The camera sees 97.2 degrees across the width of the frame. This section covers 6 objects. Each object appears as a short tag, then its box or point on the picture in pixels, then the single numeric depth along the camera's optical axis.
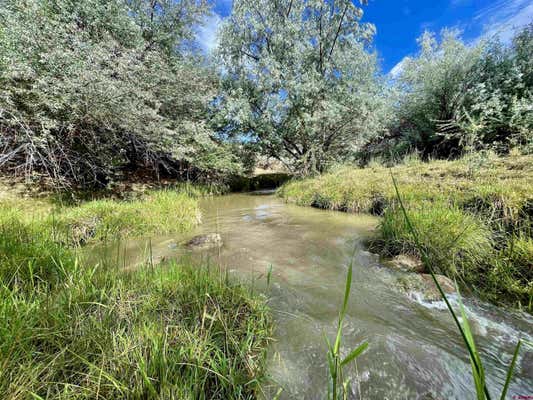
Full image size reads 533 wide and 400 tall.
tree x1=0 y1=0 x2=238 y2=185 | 5.04
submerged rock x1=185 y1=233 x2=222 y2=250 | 4.00
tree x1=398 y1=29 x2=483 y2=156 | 10.75
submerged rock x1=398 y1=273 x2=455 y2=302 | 2.59
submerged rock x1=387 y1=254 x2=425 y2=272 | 3.16
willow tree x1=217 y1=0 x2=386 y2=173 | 10.92
